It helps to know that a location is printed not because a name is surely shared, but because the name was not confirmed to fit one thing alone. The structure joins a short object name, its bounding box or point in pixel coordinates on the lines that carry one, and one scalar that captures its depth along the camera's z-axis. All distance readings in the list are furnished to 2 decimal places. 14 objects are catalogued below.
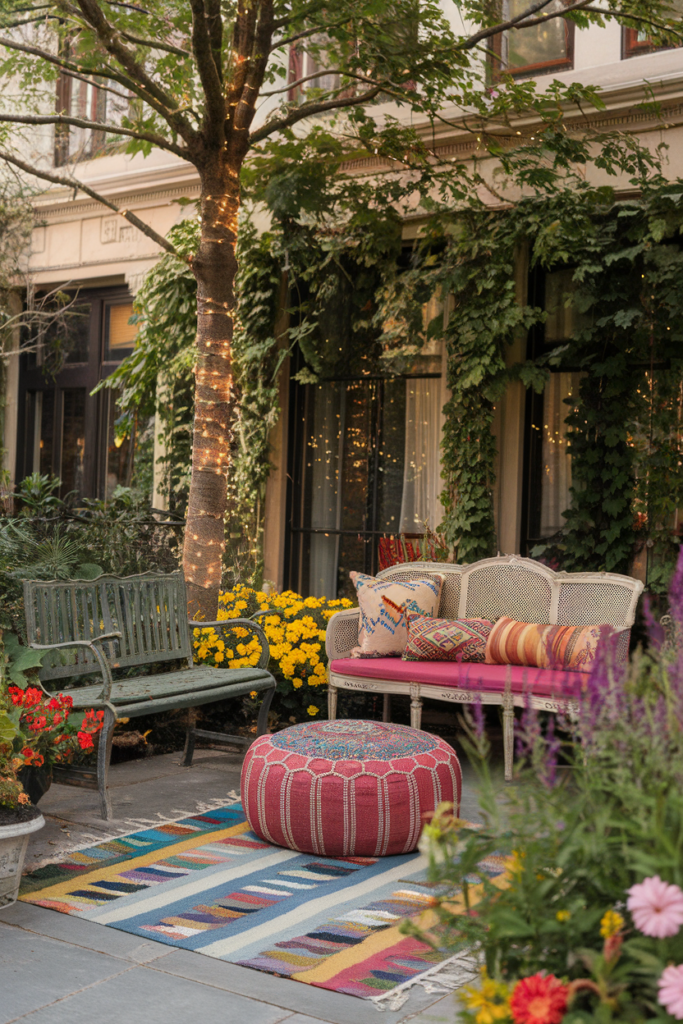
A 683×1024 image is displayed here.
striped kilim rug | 3.20
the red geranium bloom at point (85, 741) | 4.38
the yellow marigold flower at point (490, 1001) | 1.70
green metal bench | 4.79
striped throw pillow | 5.46
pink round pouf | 4.14
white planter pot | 3.47
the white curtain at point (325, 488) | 8.98
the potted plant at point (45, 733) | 4.11
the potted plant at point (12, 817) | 3.50
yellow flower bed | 6.33
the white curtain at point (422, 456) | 8.33
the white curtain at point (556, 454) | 7.77
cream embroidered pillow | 6.18
